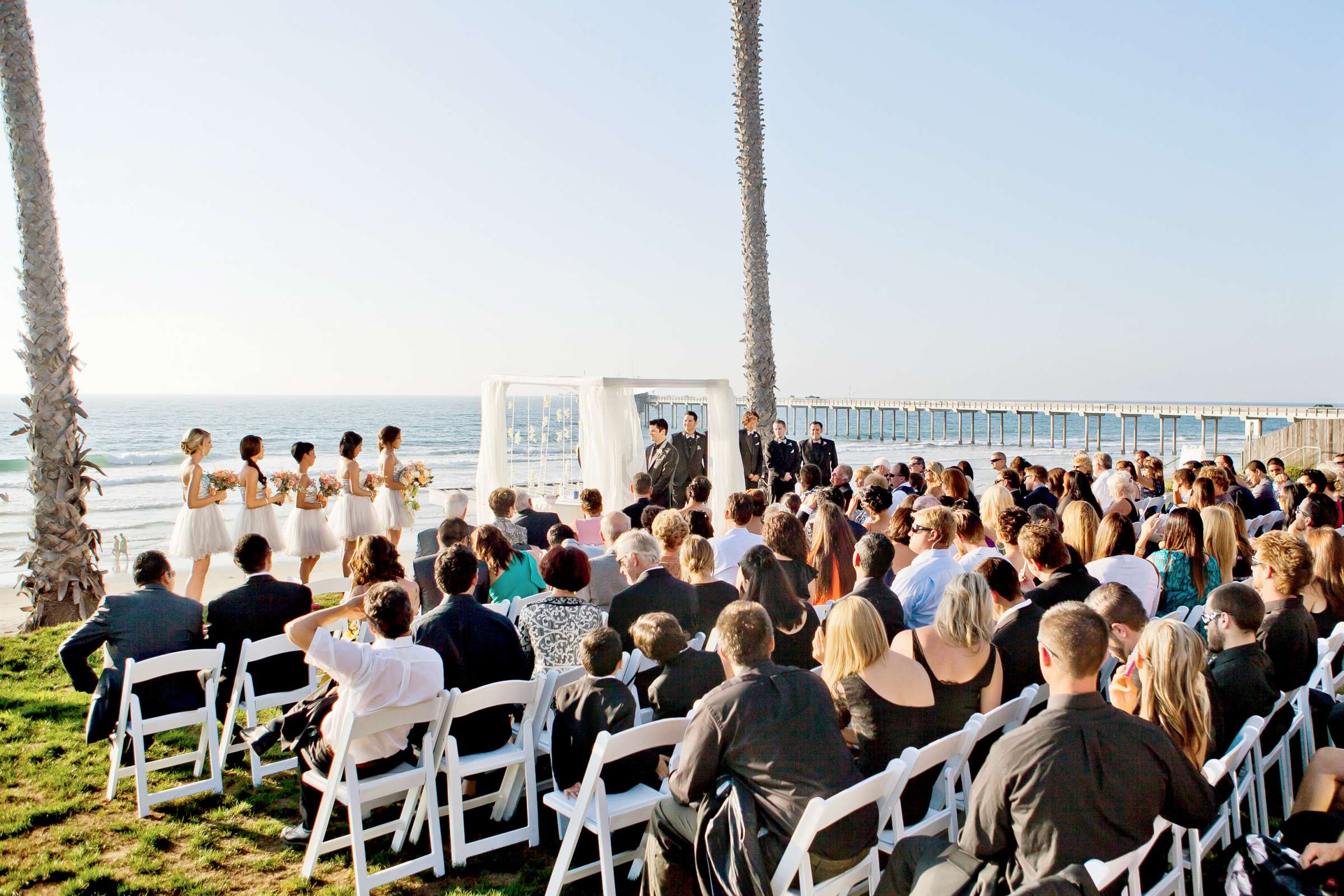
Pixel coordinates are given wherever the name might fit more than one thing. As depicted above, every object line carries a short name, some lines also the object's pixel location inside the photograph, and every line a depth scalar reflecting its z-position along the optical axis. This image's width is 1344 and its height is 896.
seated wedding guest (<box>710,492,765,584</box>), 5.45
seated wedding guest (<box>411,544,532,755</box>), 3.83
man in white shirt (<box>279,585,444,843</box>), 3.32
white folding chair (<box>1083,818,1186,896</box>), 2.26
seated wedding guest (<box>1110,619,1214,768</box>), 2.76
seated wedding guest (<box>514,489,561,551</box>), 6.50
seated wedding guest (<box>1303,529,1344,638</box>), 4.46
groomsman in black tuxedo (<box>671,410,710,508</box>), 10.39
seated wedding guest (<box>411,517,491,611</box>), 5.26
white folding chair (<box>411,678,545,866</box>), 3.45
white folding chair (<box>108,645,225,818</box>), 3.96
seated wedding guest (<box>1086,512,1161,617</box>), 4.69
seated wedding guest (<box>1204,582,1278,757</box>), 3.27
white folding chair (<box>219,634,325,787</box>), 4.22
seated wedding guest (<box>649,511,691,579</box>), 5.08
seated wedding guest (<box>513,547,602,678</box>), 4.09
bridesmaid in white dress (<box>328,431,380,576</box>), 8.58
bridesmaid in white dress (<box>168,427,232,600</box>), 7.63
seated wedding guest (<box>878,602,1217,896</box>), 2.32
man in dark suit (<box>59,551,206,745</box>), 4.27
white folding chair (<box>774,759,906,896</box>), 2.48
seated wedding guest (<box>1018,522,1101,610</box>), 4.25
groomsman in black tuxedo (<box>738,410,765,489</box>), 11.01
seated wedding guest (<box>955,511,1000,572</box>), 4.97
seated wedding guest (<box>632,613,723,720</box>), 3.42
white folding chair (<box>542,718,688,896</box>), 2.89
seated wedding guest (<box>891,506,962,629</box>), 4.54
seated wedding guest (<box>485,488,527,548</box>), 6.23
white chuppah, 10.00
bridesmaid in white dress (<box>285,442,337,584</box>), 8.21
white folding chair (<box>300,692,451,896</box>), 3.32
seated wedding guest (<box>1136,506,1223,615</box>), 5.00
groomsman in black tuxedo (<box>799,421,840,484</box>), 11.30
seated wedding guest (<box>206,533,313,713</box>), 4.47
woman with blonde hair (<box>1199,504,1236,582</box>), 5.21
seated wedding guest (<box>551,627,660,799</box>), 3.32
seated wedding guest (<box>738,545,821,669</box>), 4.45
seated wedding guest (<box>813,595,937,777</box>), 3.10
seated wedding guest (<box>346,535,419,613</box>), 4.21
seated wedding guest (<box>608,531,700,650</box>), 4.28
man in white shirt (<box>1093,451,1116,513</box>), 8.24
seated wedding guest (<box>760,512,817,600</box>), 4.87
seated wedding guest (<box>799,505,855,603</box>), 5.31
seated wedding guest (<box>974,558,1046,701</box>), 3.70
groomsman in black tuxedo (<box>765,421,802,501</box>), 11.73
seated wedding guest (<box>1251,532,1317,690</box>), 3.70
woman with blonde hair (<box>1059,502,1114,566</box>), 5.30
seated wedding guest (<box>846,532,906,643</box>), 4.09
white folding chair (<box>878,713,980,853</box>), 2.84
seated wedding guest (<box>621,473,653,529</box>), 7.36
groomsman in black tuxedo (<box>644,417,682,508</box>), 10.38
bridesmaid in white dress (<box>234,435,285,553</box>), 7.77
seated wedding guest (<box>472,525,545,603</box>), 5.07
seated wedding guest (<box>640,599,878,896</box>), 2.72
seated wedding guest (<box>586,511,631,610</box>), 5.36
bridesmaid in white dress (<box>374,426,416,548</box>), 8.81
